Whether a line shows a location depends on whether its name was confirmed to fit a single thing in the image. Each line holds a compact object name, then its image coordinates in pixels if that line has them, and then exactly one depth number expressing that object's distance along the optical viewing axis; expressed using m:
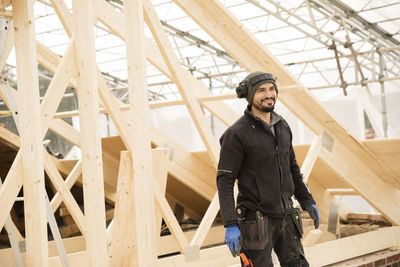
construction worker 3.33
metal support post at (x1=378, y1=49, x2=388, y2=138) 13.19
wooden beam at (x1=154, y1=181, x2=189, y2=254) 4.26
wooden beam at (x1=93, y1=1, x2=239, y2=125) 4.71
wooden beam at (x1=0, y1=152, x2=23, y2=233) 3.47
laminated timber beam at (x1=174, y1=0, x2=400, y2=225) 4.91
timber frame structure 3.46
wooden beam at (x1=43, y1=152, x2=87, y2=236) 4.26
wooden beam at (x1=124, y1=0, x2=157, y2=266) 3.85
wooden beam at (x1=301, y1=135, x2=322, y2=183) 5.21
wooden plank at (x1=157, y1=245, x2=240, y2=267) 4.67
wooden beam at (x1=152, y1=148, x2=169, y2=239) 4.63
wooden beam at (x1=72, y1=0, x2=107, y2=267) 3.48
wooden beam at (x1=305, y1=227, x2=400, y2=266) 5.42
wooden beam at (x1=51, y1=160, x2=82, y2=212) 6.19
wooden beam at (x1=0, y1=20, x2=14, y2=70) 3.79
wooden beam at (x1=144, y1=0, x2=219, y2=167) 4.36
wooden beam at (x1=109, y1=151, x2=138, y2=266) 4.42
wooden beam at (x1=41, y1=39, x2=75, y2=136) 3.57
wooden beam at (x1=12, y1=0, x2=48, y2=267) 3.42
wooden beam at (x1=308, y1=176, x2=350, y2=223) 6.65
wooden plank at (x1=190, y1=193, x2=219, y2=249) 4.82
